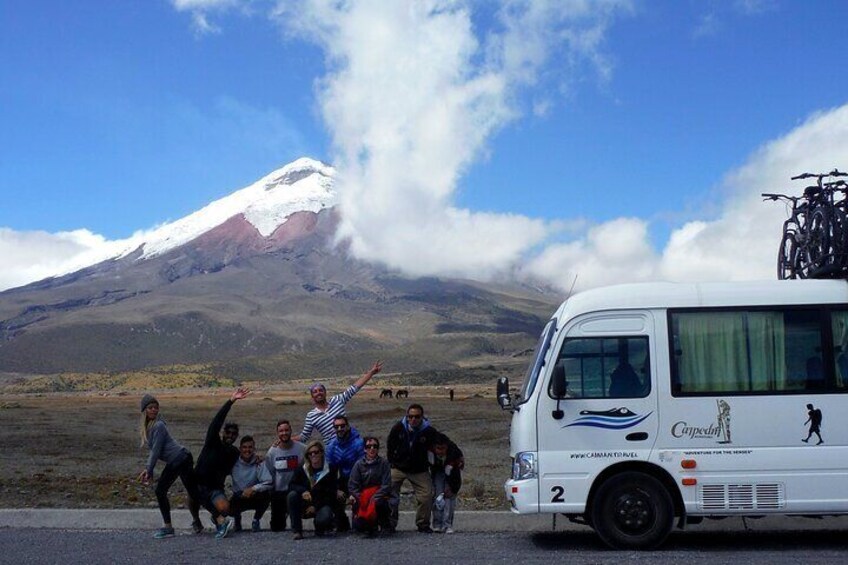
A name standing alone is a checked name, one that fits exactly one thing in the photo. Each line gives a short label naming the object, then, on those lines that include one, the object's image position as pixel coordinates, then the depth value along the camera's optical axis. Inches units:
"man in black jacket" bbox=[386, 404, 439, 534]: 468.4
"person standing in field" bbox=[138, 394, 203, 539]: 454.9
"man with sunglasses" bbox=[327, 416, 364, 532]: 468.8
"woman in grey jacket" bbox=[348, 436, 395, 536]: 444.1
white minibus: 405.7
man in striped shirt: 487.5
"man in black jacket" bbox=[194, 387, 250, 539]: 455.5
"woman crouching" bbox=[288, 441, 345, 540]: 451.8
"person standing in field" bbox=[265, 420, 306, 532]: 469.4
